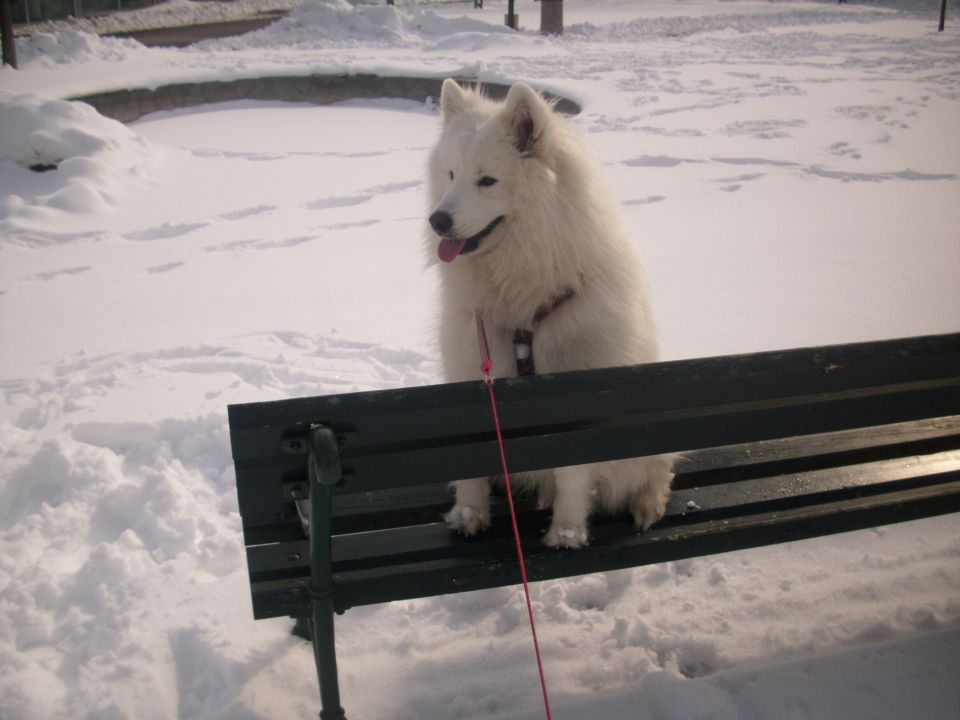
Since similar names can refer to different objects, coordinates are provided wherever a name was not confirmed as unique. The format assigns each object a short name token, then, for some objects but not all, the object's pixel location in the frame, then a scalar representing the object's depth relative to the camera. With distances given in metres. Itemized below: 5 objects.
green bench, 1.80
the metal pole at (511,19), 20.31
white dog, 2.48
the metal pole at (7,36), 11.97
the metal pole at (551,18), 19.27
